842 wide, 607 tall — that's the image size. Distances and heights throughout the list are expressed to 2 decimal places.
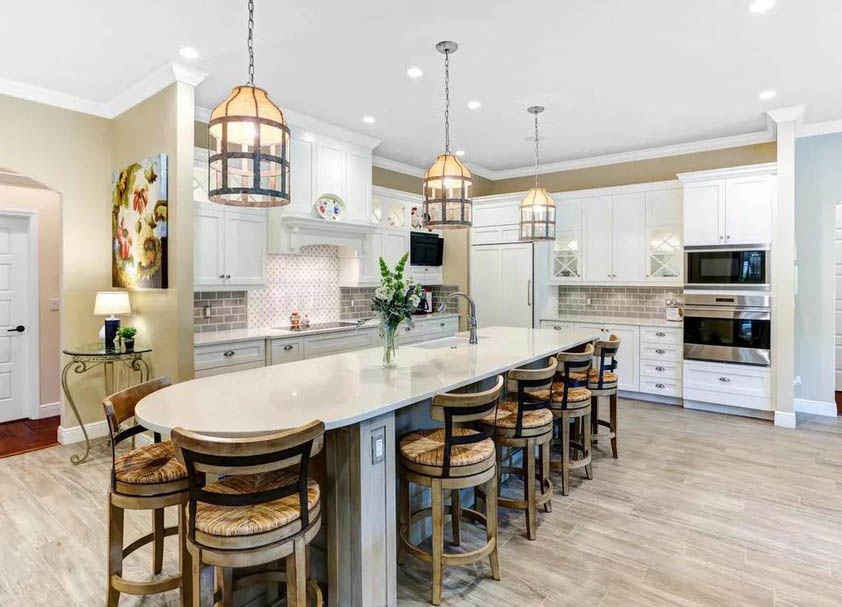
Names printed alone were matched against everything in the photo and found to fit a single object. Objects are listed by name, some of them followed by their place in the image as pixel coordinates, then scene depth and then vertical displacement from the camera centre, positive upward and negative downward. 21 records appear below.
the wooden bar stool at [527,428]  2.70 -0.71
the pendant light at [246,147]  2.02 +0.63
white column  4.79 +0.23
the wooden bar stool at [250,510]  1.55 -0.71
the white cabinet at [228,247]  4.30 +0.49
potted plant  4.13 -0.29
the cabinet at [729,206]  5.00 +0.99
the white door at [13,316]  5.01 -0.15
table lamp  4.07 -0.06
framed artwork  3.89 +0.63
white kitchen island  1.87 -0.46
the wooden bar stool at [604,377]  3.72 -0.58
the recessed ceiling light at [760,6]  2.89 +1.74
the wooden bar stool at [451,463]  2.14 -0.72
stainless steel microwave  4.98 +0.35
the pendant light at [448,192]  3.28 +0.73
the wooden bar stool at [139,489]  1.90 -0.72
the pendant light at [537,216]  4.34 +0.74
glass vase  2.83 -0.26
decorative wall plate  5.11 +0.99
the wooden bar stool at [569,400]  3.26 -0.66
